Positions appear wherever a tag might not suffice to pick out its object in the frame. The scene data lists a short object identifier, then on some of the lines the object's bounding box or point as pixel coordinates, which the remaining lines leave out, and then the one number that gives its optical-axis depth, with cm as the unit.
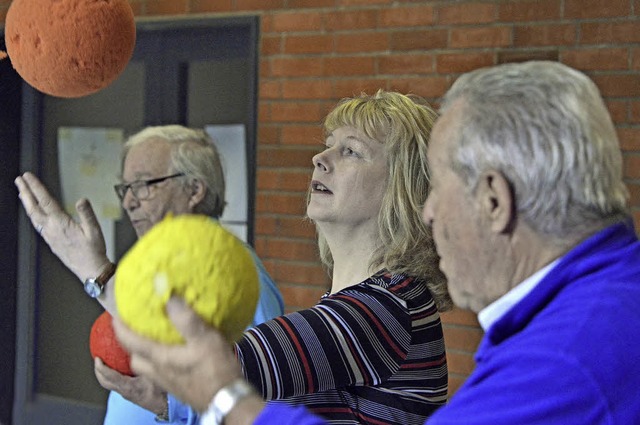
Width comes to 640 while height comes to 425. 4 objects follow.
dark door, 407
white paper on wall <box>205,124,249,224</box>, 399
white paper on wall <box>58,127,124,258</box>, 447
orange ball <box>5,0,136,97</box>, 197
